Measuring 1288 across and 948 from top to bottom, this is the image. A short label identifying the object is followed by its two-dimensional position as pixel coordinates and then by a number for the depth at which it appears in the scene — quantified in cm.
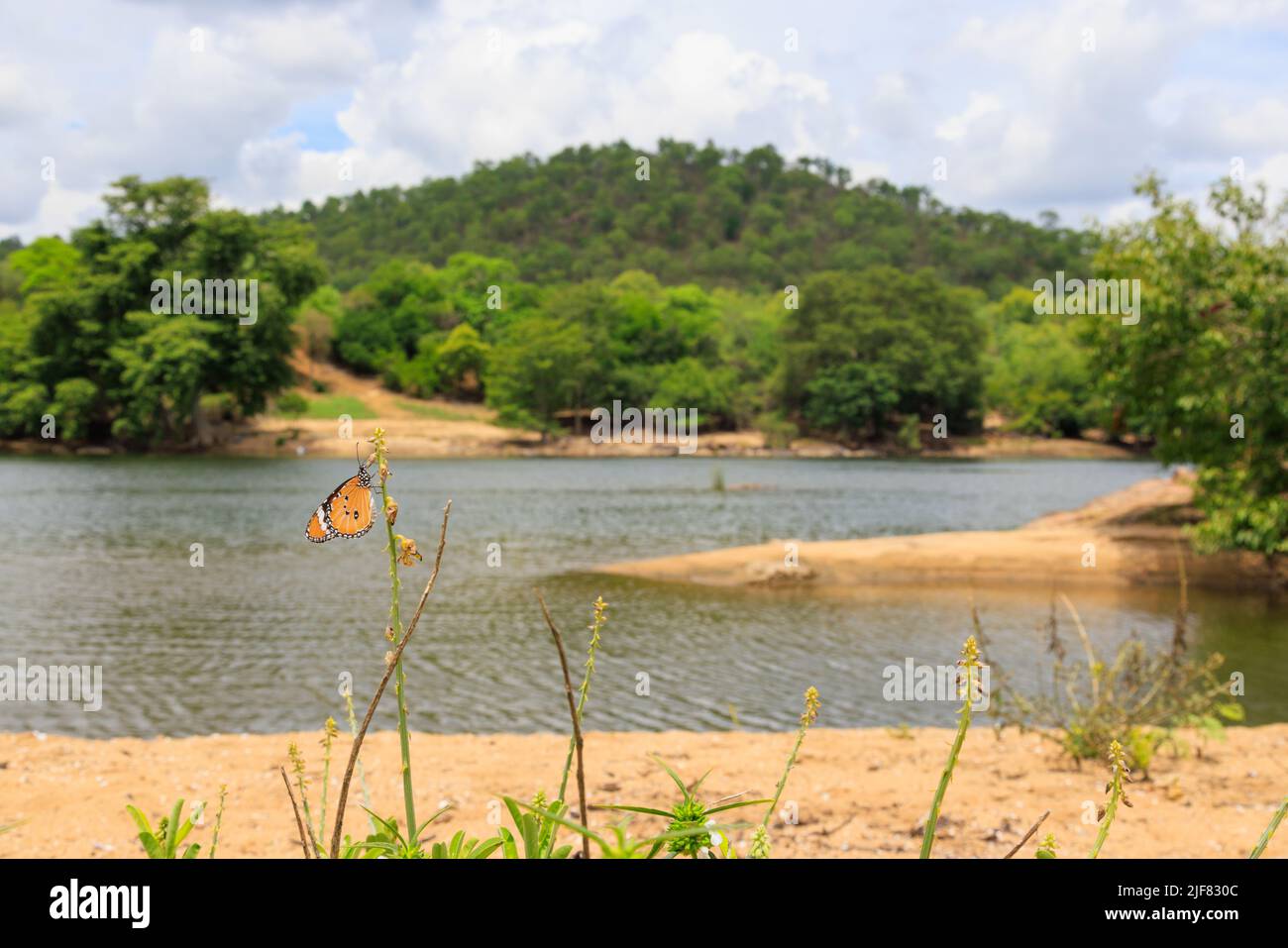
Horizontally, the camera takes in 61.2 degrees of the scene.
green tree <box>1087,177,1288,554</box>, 1869
